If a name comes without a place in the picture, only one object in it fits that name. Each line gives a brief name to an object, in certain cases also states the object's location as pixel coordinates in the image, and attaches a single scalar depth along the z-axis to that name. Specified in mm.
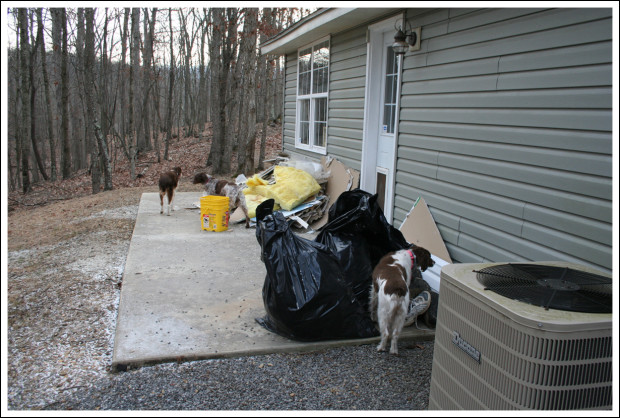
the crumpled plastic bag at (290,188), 7457
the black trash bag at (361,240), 4039
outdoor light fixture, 5239
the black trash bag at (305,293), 3488
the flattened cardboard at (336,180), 7074
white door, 6378
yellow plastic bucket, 7113
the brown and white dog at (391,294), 3363
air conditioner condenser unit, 1858
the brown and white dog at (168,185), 8234
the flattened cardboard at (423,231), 4852
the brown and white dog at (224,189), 8727
